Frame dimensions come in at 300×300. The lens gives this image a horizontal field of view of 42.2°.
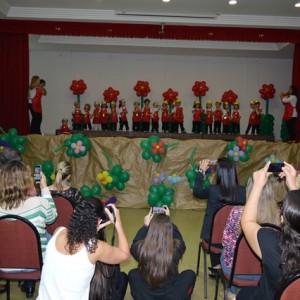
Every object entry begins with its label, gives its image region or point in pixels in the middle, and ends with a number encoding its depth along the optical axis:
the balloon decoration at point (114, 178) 5.37
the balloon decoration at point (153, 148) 5.46
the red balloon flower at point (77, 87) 10.84
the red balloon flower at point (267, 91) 10.99
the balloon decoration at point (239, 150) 5.54
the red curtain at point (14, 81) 7.85
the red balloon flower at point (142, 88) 10.70
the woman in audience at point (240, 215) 2.12
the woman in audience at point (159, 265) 1.96
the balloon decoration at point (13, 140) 5.59
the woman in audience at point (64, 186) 3.14
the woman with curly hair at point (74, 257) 1.70
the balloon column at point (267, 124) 10.27
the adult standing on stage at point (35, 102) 7.96
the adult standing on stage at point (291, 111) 8.38
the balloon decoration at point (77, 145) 5.54
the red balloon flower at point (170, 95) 10.54
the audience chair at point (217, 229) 2.70
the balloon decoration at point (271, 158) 5.16
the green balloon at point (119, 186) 5.48
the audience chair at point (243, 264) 2.21
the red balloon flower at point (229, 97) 10.73
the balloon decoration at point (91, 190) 5.23
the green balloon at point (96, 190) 5.34
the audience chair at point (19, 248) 2.21
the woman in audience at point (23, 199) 2.34
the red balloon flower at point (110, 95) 10.46
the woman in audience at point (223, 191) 3.12
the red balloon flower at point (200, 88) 10.92
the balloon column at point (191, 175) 5.09
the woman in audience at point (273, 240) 1.49
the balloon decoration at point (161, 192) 5.16
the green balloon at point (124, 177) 5.48
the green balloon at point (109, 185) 5.40
